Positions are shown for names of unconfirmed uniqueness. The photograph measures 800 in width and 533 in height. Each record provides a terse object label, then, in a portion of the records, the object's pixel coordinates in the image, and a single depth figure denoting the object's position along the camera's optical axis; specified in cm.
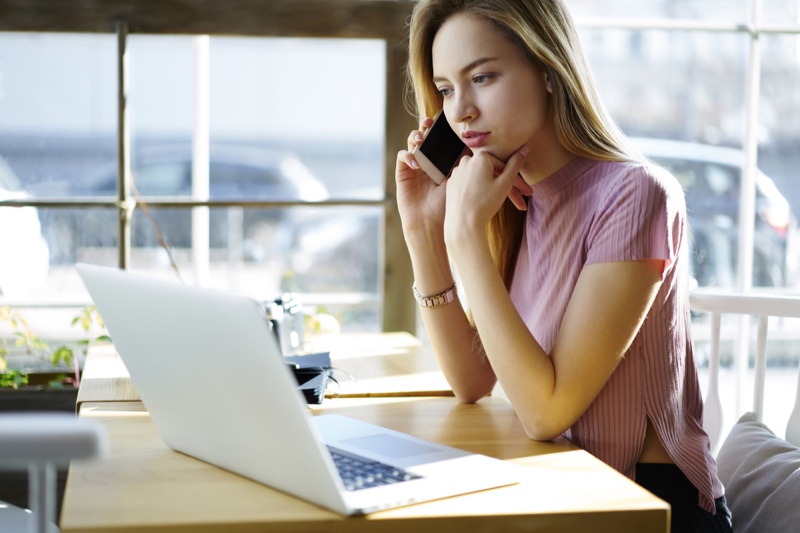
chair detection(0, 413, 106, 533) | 73
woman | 126
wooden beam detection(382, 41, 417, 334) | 259
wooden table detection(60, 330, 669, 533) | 88
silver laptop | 84
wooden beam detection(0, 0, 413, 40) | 242
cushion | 143
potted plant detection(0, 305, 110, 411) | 236
